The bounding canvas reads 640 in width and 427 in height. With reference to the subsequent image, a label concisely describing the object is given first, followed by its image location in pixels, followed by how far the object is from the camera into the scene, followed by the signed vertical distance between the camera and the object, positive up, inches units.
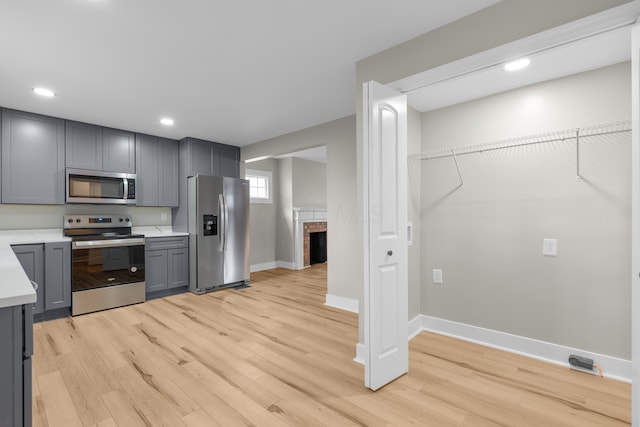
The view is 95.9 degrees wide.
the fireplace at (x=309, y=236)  240.7 -19.7
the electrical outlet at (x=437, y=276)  114.9 -25.6
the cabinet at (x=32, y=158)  127.3 +26.4
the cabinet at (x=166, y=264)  158.2 -28.1
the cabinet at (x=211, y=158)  177.9 +36.7
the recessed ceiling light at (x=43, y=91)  107.8 +47.3
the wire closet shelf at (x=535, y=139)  81.1 +23.4
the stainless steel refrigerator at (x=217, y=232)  169.5 -11.0
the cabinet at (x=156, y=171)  166.4 +26.3
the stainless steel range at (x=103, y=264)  133.8 -23.8
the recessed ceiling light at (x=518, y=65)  78.7 +41.3
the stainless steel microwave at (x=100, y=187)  141.7 +14.5
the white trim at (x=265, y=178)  233.9 +29.6
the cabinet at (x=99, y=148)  143.6 +35.2
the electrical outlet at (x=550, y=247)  91.0 -11.4
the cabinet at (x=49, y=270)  121.8 -24.2
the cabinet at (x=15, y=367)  38.4 -20.8
